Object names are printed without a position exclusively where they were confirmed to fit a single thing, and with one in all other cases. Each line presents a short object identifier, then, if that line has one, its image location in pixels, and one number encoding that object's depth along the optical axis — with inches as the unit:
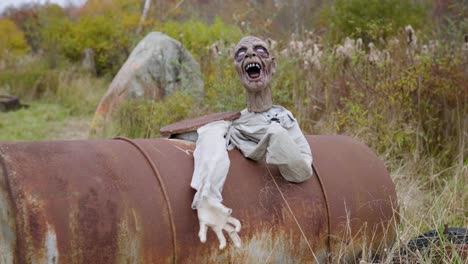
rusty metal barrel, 99.7
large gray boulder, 323.6
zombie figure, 113.5
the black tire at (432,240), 140.6
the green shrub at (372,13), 463.6
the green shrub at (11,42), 655.9
